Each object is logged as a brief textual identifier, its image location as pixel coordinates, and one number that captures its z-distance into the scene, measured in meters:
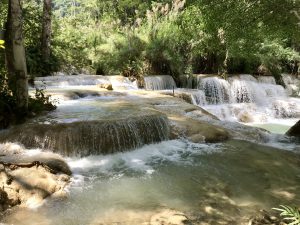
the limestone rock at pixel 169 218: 2.79
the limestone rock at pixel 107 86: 7.86
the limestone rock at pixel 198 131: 5.11
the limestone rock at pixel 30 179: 3.17
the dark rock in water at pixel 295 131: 5.89
